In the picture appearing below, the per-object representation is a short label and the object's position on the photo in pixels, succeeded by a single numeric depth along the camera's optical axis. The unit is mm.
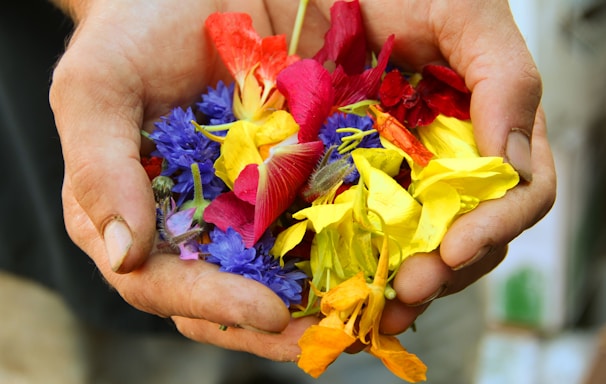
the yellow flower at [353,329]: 486
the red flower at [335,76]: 603
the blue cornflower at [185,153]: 585
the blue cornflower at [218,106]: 638
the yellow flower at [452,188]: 528
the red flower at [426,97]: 618
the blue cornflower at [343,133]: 600
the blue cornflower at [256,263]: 531
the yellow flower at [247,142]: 580
